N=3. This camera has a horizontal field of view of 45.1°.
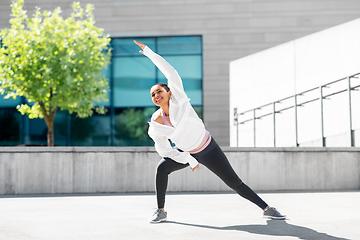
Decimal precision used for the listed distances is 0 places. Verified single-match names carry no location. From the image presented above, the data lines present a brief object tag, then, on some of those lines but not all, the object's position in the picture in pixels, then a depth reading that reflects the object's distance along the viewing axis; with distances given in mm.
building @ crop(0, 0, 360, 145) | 18531
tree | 12117
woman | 4293
